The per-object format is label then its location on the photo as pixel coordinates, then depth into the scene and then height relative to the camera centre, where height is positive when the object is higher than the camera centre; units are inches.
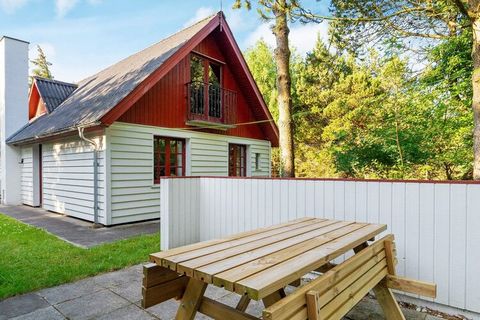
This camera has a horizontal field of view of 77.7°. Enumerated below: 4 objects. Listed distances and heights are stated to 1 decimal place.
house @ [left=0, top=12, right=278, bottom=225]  279.3 +31.3
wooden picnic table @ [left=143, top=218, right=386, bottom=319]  58.7 -24.3
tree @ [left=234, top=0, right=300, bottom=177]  256.2 +55.5
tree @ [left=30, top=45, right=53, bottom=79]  1283.0 +401.1
